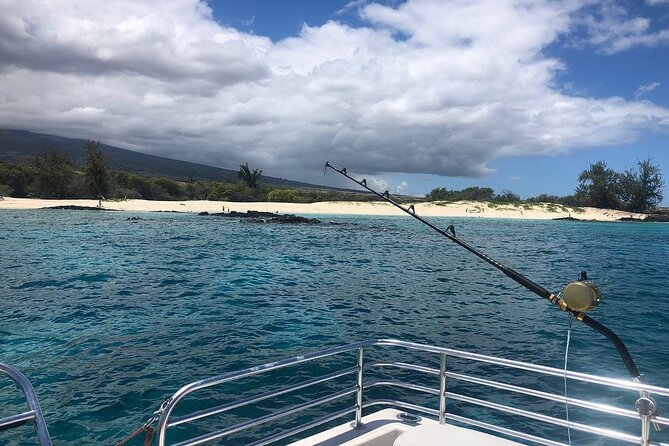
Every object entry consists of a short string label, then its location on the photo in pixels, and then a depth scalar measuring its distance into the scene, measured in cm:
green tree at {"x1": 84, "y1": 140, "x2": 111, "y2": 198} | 11131
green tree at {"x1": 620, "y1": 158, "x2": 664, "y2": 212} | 13650
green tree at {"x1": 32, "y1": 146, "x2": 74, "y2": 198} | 10906
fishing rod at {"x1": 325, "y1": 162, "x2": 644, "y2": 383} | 423
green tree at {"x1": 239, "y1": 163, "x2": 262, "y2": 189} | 14338
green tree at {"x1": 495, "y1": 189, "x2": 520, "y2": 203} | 14462
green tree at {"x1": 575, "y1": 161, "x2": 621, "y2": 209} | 14012
